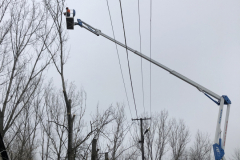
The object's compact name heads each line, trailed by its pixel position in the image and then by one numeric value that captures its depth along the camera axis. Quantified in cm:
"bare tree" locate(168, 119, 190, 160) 2927
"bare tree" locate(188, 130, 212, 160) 3572
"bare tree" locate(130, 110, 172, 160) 2634
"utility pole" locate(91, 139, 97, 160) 911
